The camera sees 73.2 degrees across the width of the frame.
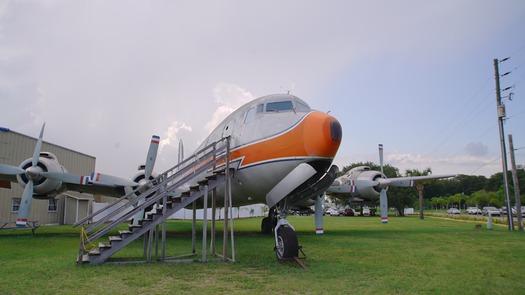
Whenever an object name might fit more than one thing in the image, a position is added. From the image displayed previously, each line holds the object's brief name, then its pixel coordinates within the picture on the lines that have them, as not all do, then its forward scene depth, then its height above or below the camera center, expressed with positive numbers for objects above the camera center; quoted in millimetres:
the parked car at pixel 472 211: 64962 -2646
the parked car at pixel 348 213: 58594 -2459
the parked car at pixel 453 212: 56838 -2433
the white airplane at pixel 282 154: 8594 +1152
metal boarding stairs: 8148 -368
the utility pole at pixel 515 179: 20797 +1106
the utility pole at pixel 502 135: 22138 +3983
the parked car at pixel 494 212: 55416 -2499
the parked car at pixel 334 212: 64688 -2653
